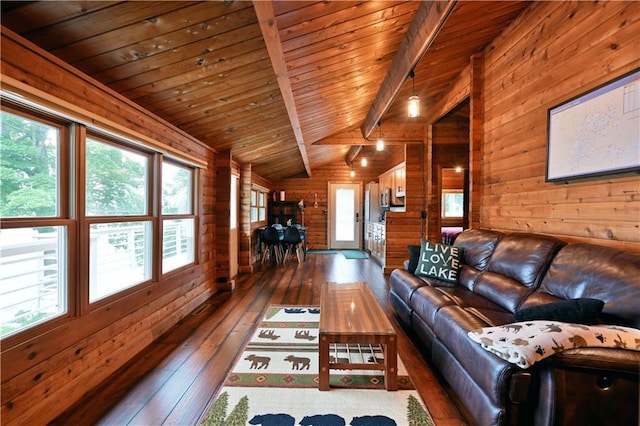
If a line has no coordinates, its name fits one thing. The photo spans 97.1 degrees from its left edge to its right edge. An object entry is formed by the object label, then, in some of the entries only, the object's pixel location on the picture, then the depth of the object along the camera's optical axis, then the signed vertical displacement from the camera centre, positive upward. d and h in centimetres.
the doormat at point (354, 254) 729 -123
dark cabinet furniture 845 -8
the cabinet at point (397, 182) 584 +62
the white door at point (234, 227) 466 -30
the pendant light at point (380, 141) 501 +124
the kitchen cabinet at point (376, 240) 594 -73
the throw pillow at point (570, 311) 137 -51
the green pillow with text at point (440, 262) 289 -55
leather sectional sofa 119 -71
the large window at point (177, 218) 296 -9
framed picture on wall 171 +54
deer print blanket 118 -56
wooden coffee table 180 -80
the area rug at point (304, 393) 161 -119
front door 889 -21
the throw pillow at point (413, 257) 323 -55
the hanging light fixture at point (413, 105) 297 +111
